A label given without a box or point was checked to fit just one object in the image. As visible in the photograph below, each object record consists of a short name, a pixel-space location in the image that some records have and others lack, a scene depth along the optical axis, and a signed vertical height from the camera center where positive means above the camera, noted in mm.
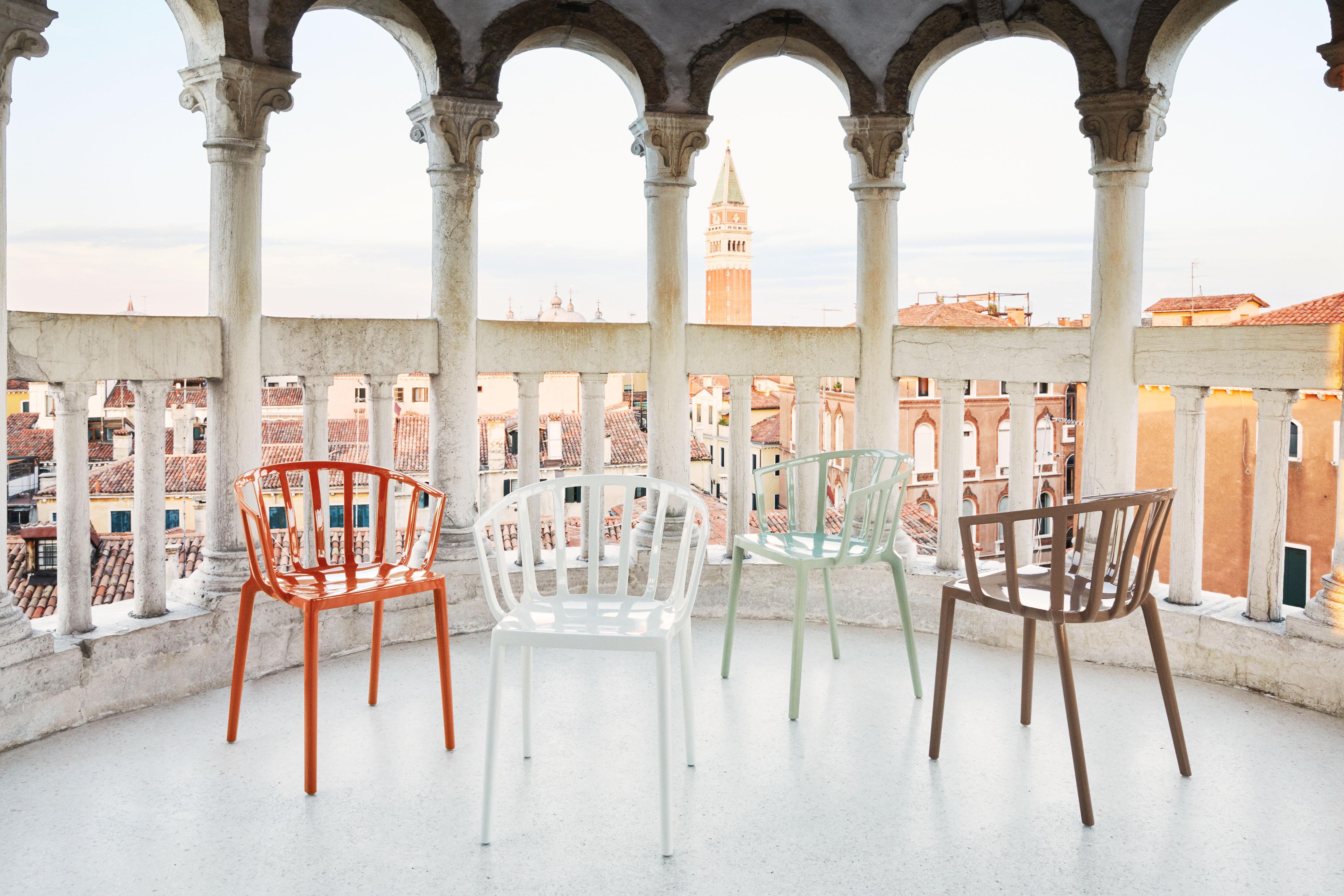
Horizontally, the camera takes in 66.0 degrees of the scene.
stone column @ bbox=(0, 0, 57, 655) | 3254 +1088
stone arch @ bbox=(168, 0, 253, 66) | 3859 +1392
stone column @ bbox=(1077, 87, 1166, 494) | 4285 +525
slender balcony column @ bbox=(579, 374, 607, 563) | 4750 -113
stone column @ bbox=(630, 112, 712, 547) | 4766 +551
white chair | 2609 -594
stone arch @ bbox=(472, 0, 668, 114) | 4492 +1621
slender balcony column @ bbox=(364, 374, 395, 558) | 4340 -115
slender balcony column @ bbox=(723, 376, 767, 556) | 4797 -246
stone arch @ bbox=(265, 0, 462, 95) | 4340 +1558
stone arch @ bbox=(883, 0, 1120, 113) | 4305 +1626
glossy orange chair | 2953 -566
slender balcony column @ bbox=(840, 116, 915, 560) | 4812 +653
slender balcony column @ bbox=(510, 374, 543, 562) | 4629 -141
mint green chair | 3479 -514
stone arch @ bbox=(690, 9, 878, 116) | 4742 +1631
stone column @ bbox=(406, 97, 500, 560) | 4480 +458
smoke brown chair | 2744 -546
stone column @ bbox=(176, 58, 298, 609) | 3969 +389
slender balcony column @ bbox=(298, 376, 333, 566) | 4230 -100
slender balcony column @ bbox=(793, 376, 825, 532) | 4762 -134
